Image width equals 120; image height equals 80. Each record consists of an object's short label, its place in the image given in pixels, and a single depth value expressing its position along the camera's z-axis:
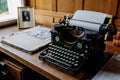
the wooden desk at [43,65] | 0.88
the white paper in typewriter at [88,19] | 1.04
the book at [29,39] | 1.19
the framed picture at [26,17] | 1.68
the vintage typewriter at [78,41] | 0.93
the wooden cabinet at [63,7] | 1.32
